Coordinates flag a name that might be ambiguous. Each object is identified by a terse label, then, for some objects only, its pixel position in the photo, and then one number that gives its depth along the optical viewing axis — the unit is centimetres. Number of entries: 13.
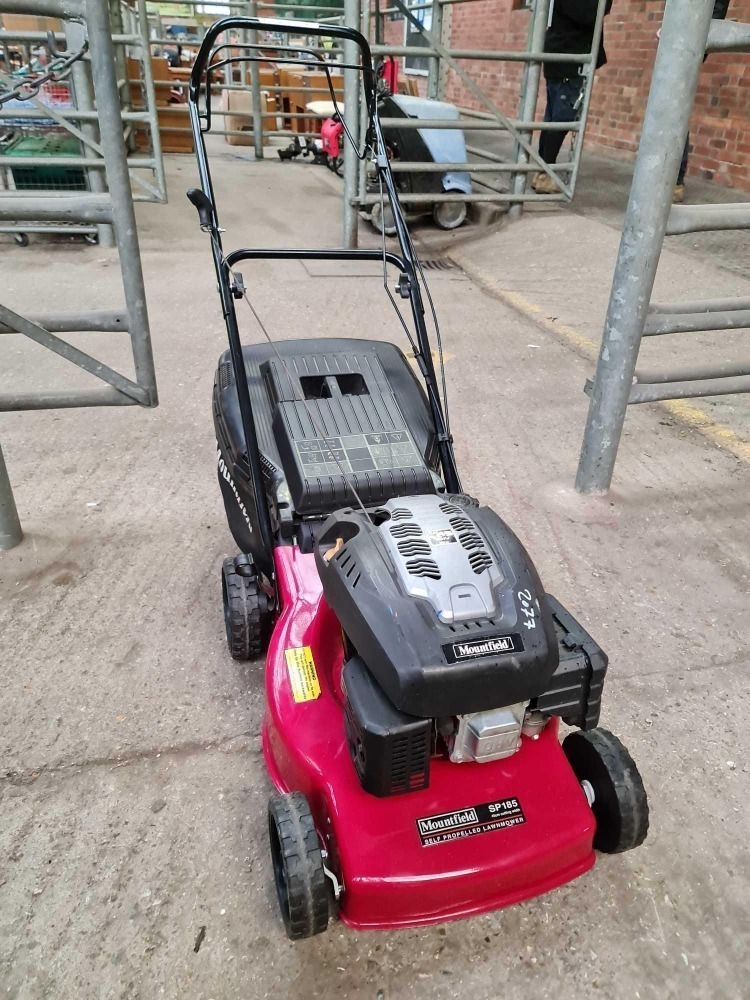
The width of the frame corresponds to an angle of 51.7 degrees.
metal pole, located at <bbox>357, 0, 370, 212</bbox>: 509
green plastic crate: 564
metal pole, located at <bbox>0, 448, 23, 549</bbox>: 224
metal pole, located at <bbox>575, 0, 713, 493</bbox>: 209
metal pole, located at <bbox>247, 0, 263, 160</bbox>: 808
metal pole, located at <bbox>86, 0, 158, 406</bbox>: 187
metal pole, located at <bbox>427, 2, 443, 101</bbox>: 609
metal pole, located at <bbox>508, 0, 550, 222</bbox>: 541
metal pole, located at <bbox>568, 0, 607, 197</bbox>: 536
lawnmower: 116
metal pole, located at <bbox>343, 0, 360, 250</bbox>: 467
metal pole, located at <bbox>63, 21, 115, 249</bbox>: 493
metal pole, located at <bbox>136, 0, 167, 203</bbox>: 598
